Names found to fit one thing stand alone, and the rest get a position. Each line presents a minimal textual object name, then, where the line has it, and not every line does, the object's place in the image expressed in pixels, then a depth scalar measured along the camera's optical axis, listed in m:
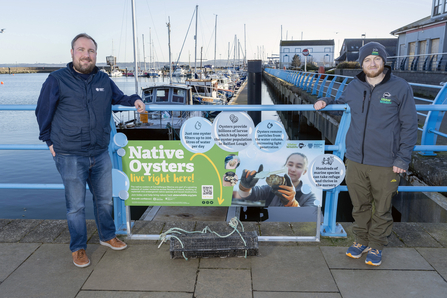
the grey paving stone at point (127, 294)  2.61
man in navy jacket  2.85
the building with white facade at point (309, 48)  98.88
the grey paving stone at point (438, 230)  3.45
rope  3.21
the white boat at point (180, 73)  85.97
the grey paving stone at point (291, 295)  2.59
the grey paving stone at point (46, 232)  3.50
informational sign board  3.24
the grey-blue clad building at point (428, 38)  19.78
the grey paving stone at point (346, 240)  3.41
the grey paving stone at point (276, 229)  3.63
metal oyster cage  3.10
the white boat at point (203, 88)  26.11
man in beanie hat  2.77
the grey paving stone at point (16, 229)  3.53
